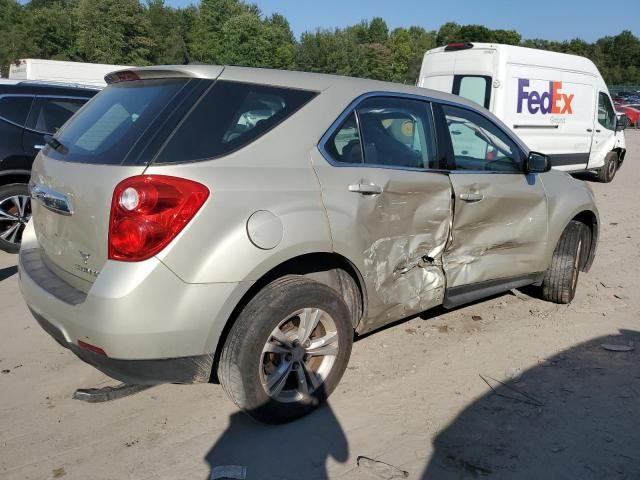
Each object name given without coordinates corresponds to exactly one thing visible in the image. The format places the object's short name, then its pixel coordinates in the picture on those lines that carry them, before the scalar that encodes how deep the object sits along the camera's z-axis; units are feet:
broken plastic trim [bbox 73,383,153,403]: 10.11
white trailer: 57.57
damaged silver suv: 8.03
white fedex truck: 30.27
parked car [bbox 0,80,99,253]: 19.65
